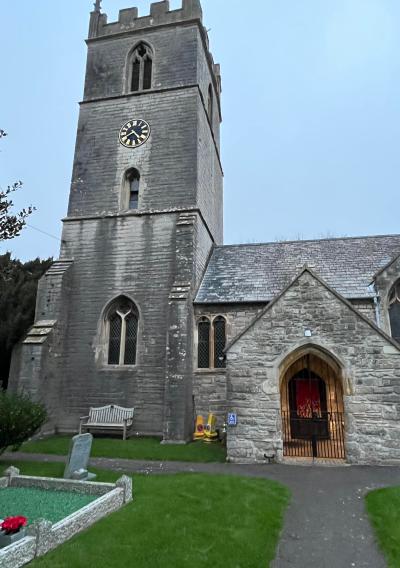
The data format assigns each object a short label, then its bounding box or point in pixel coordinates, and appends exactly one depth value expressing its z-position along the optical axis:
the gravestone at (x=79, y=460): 9.25
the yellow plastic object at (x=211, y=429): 14.49
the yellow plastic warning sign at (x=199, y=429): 14.72
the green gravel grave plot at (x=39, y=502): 7.08
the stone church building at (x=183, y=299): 11.30
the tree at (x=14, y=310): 21.16
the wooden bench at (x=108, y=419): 14.94
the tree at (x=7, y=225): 7.40
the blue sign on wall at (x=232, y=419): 11.23
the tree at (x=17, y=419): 10.33
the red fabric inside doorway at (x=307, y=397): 13.77
